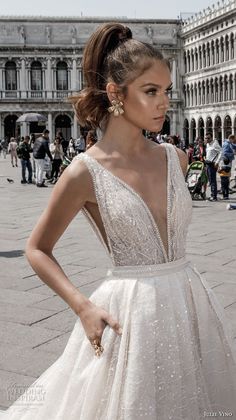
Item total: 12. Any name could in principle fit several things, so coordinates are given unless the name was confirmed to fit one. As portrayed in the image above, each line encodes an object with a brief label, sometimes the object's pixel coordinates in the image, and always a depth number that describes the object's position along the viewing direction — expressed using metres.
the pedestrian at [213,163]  12.95
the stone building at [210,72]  45.50
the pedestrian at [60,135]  16.80
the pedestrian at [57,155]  16.86
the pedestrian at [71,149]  26.81
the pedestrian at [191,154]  16.52
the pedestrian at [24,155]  16.88
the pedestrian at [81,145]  20.09
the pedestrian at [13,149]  28.40
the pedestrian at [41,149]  15.51
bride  1.74
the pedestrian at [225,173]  12.75
